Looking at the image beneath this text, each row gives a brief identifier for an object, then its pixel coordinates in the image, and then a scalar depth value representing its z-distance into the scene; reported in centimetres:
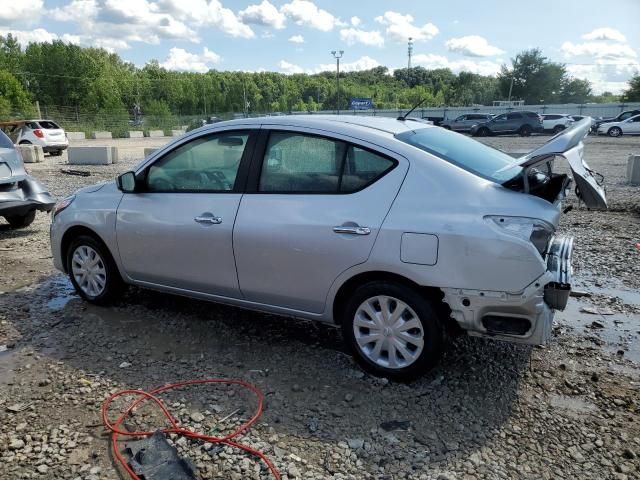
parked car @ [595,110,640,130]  3397
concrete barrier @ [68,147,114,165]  1834
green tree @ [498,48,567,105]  8319
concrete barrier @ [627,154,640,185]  1230
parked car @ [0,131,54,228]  733
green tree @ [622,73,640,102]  6506
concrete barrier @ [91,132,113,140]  4056
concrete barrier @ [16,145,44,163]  1939
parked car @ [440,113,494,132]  4019
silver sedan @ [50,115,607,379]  315
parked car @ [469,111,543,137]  3562
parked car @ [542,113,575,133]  3688
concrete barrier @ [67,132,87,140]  3888
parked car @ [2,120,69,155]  2234
